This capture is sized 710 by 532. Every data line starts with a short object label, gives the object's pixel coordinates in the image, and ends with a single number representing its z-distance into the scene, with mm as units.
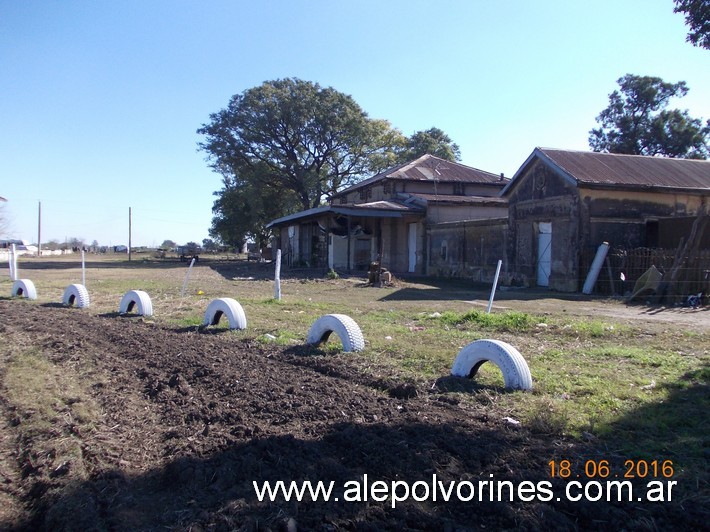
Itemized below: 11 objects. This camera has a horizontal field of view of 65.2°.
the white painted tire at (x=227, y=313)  9406
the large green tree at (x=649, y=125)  41000
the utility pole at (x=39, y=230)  67188
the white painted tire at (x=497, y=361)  5605
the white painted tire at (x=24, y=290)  14905
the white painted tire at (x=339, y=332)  7496
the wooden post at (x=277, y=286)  13805
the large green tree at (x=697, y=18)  7695
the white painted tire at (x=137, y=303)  11516
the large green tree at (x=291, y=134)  43156
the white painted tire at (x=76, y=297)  12898
